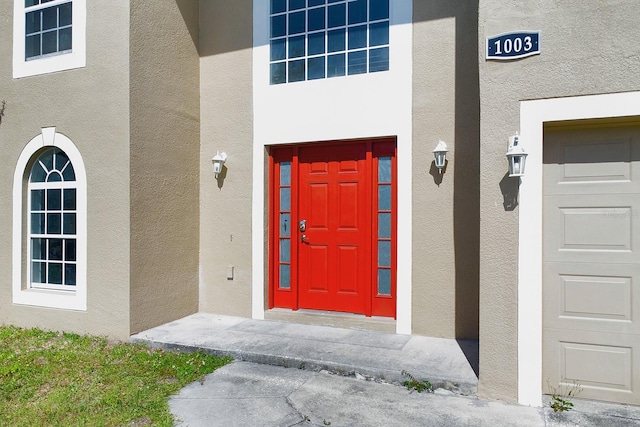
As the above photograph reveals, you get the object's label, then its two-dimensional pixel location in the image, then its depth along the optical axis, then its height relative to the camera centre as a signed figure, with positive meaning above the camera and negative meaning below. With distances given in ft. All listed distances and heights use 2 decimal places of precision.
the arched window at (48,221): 18.42 -0.37
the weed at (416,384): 12.67 -4.96
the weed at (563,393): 11.67 -4.92
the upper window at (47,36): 18.07 +7.58
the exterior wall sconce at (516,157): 11.54 +1.40
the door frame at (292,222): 17.53 -0.46
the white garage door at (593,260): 11.52 -1.32
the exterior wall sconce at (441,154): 16.02 +2.08
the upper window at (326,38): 17.56 +7.13
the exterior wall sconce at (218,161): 19.62 +2.25
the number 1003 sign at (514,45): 11.62 +4.40
